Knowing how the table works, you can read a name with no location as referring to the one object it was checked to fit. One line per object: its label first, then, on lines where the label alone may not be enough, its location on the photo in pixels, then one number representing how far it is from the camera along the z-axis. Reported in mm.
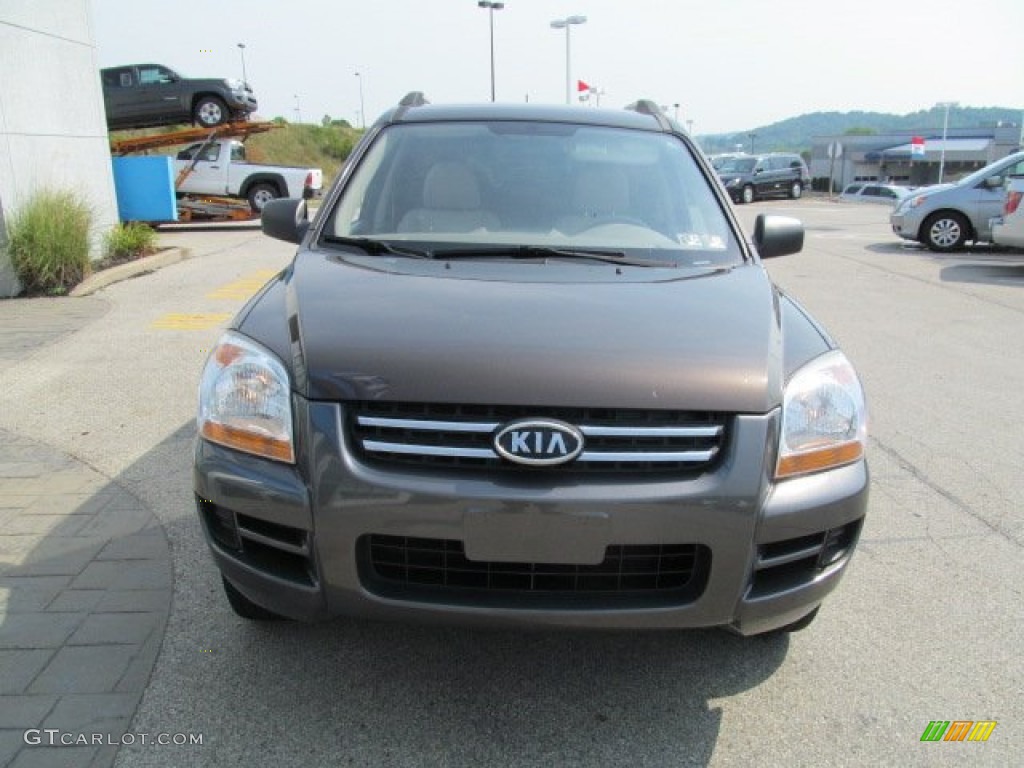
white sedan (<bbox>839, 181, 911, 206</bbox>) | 36016
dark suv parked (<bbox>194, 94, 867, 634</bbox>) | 2121
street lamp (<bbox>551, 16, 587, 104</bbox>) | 35625
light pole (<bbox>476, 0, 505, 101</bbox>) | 35562
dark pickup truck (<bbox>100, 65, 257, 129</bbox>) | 19984
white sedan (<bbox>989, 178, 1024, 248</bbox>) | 11727
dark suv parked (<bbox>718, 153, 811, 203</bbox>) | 33562
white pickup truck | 18609
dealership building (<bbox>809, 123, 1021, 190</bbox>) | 78188
